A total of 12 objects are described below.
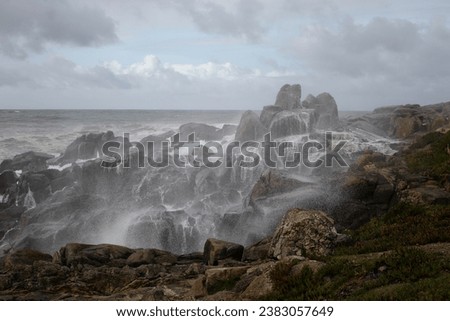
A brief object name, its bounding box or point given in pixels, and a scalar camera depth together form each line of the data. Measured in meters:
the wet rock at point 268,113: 54.78
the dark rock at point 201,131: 62.34
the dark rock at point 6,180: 39.98
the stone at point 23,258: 20.66
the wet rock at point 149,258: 20.25
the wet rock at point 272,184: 27.36
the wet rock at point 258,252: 18.55
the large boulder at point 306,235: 15.43
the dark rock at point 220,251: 19.64
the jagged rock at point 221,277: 13.78
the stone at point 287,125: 52.56
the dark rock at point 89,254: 20.48
